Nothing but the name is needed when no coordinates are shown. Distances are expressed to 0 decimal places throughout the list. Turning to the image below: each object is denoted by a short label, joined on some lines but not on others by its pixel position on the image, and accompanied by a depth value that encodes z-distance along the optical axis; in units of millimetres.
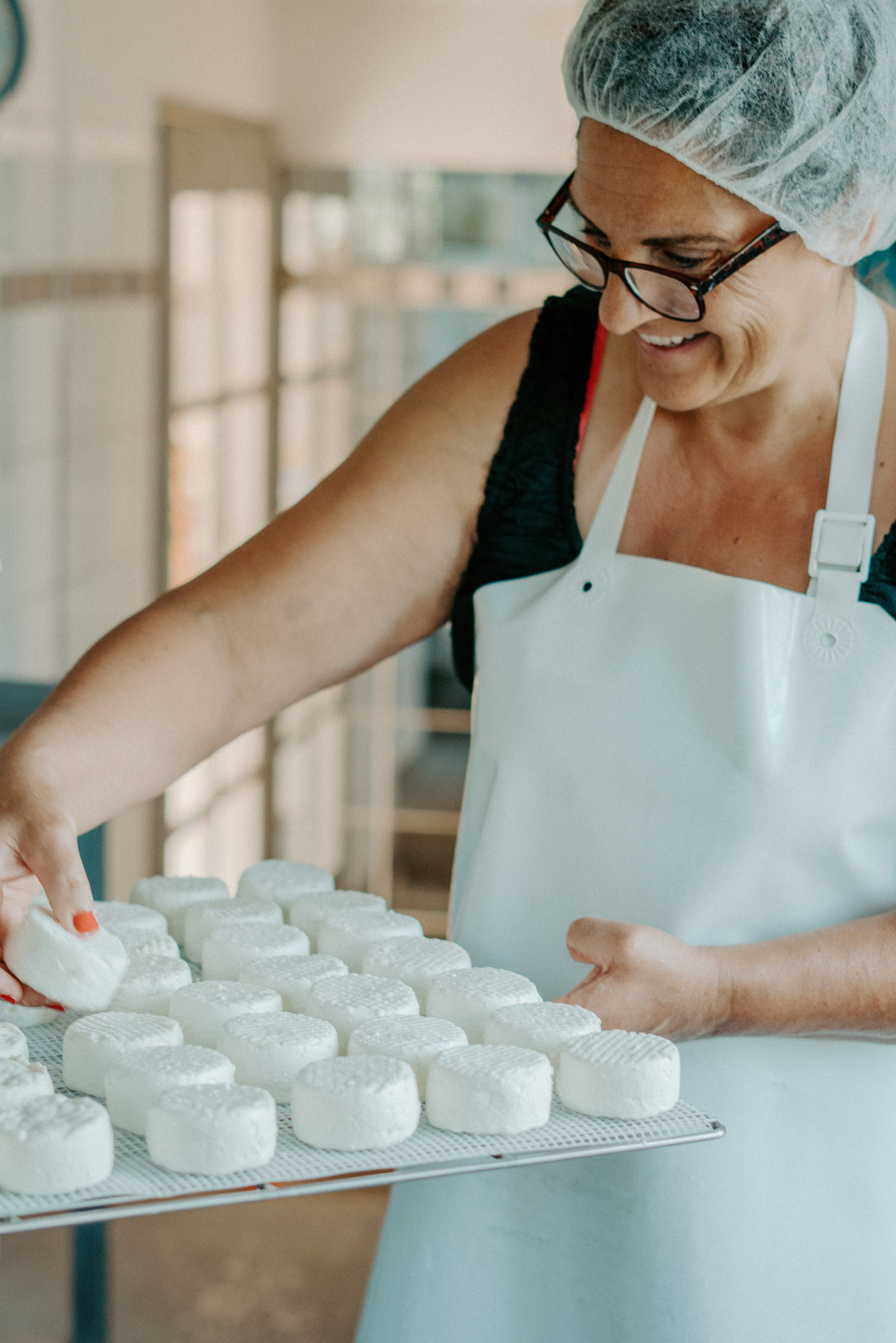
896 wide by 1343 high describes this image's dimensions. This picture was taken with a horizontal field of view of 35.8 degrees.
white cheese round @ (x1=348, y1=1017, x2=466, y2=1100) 1036
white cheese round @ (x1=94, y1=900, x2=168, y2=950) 1245
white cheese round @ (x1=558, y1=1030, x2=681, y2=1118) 974
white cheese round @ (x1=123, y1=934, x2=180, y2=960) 1227
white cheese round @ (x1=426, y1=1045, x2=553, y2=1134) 951
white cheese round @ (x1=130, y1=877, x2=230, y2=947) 1341
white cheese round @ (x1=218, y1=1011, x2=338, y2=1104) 1036
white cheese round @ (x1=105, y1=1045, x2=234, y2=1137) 969
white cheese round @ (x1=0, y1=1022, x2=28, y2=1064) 1023
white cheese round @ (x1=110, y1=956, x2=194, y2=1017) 1144
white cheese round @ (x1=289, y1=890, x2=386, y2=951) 1320
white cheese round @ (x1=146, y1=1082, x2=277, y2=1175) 895
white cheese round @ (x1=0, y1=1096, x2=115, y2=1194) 857
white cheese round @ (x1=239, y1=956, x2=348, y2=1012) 1176
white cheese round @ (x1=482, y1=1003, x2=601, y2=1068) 1049
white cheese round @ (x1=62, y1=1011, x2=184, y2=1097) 1019
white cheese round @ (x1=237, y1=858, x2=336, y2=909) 1373
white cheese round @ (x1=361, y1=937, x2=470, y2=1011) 1189
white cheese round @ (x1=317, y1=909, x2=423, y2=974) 1265
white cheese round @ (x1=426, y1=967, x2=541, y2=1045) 1124
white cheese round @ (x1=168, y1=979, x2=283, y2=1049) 1108
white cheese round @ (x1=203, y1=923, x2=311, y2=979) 1218
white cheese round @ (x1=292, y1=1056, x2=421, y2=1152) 928
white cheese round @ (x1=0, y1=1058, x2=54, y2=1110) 940
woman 1098
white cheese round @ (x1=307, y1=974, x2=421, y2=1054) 1116
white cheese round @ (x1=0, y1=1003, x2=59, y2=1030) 1144
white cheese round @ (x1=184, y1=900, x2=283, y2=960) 1288
